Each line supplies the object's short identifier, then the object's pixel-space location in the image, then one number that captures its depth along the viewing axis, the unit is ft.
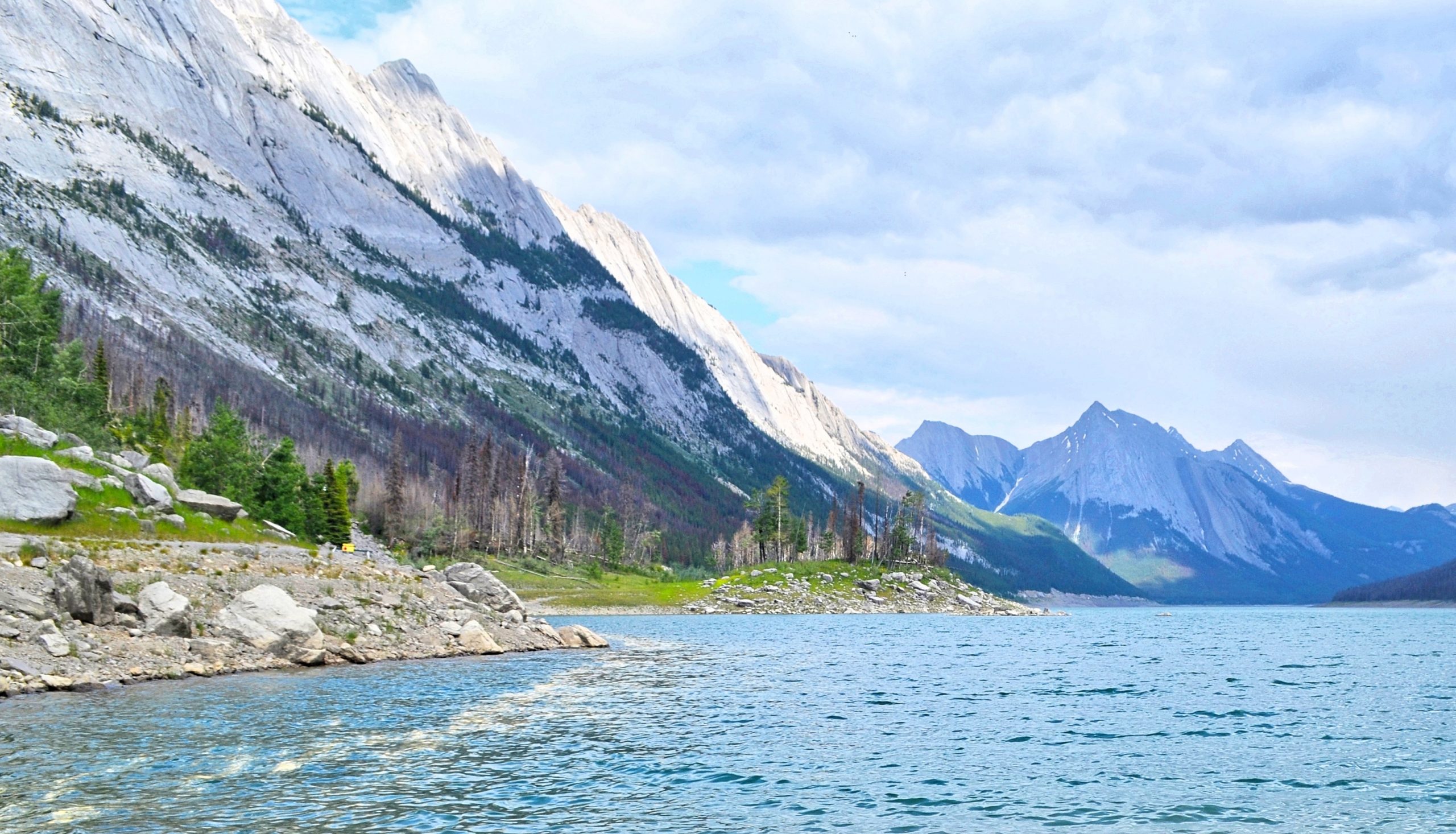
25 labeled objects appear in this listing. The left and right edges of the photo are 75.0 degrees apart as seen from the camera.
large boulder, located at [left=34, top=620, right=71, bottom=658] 134.41
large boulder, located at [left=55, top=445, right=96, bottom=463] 220.23
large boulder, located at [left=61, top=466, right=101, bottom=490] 204.33
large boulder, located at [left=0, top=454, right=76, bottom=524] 180.55
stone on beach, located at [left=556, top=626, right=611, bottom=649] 249.14
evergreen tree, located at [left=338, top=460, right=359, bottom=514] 489.67
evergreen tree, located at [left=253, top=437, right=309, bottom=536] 362.12
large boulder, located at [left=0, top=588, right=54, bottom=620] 138.31
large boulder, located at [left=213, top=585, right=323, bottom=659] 167.43
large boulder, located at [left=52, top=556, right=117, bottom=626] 146.41
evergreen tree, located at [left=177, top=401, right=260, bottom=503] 346.74
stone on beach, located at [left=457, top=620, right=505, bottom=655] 212.84
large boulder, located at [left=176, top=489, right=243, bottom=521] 241.96
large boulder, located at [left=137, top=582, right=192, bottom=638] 156.76
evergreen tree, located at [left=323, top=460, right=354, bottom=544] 417.69
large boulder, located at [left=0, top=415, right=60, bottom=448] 217.36
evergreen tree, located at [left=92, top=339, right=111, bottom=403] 388.98
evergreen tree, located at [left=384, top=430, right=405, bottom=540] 559.79
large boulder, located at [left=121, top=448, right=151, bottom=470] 256.73
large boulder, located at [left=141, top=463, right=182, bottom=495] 244.42
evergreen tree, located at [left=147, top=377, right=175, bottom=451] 400.04
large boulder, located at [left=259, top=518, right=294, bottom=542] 268.82
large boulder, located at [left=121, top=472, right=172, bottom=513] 219.00
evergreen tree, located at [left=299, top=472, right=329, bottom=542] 394.73
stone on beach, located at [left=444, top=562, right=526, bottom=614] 265.13
